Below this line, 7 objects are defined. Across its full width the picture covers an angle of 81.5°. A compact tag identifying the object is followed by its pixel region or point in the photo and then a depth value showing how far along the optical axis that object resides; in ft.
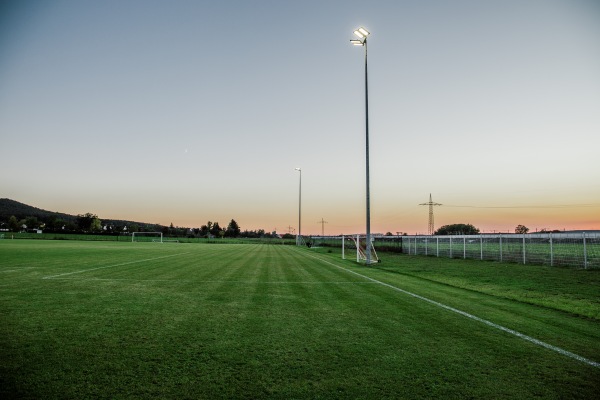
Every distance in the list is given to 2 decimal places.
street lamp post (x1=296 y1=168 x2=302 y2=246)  177.33
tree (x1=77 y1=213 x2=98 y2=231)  563.48
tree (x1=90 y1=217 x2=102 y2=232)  568.82
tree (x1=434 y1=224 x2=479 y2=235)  555.28
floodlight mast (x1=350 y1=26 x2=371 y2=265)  60.03
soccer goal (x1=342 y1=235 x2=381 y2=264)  66.41
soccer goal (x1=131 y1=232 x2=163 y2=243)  289.12
